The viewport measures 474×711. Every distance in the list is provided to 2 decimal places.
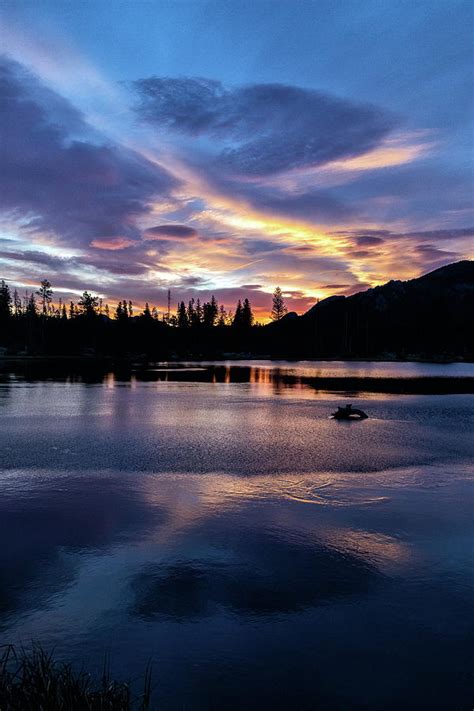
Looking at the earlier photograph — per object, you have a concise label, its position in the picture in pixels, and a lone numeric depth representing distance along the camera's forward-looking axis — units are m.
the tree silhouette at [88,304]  167.44
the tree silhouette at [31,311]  151.25
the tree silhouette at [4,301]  155.80
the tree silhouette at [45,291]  178.50
